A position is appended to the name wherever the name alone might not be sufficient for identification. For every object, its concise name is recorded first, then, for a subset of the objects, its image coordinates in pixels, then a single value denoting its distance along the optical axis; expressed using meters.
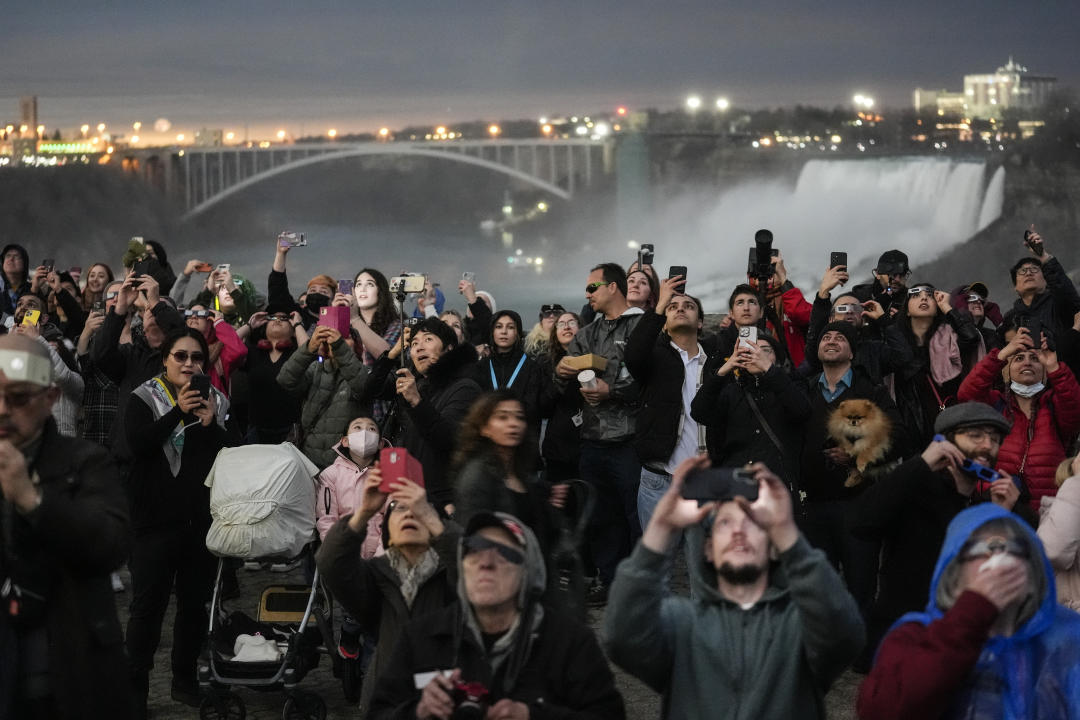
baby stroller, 6.01
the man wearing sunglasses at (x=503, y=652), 3.41
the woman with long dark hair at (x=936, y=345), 7.91
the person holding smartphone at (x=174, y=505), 5.91
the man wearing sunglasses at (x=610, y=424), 7.36
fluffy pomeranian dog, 6.50
